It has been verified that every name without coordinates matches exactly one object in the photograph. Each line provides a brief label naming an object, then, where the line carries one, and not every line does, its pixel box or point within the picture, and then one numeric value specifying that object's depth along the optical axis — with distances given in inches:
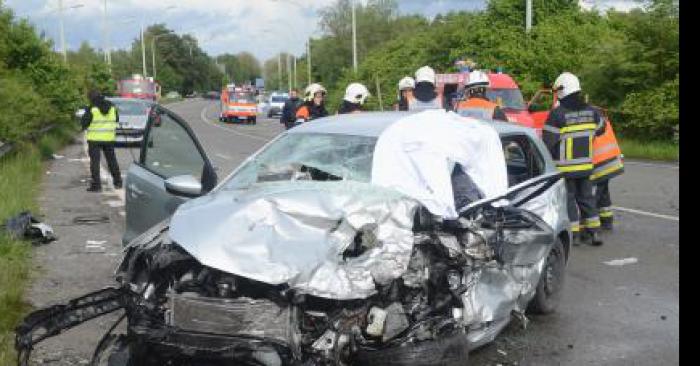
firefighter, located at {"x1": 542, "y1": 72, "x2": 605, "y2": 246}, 326.3
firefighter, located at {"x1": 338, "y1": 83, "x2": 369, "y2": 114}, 391.5
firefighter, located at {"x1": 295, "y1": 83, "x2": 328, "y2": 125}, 412.5
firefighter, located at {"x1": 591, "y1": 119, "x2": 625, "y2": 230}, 348.2
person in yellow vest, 505.4
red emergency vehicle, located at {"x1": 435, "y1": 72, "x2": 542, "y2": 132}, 585.0
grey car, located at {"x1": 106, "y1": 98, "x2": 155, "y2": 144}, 751.1
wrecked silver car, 140.4
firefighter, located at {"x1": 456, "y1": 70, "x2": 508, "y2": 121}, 387.9
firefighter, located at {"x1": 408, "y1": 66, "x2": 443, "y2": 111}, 391.5
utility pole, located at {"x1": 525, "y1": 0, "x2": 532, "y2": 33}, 1018.4
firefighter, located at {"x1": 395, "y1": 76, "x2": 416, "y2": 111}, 432.6
